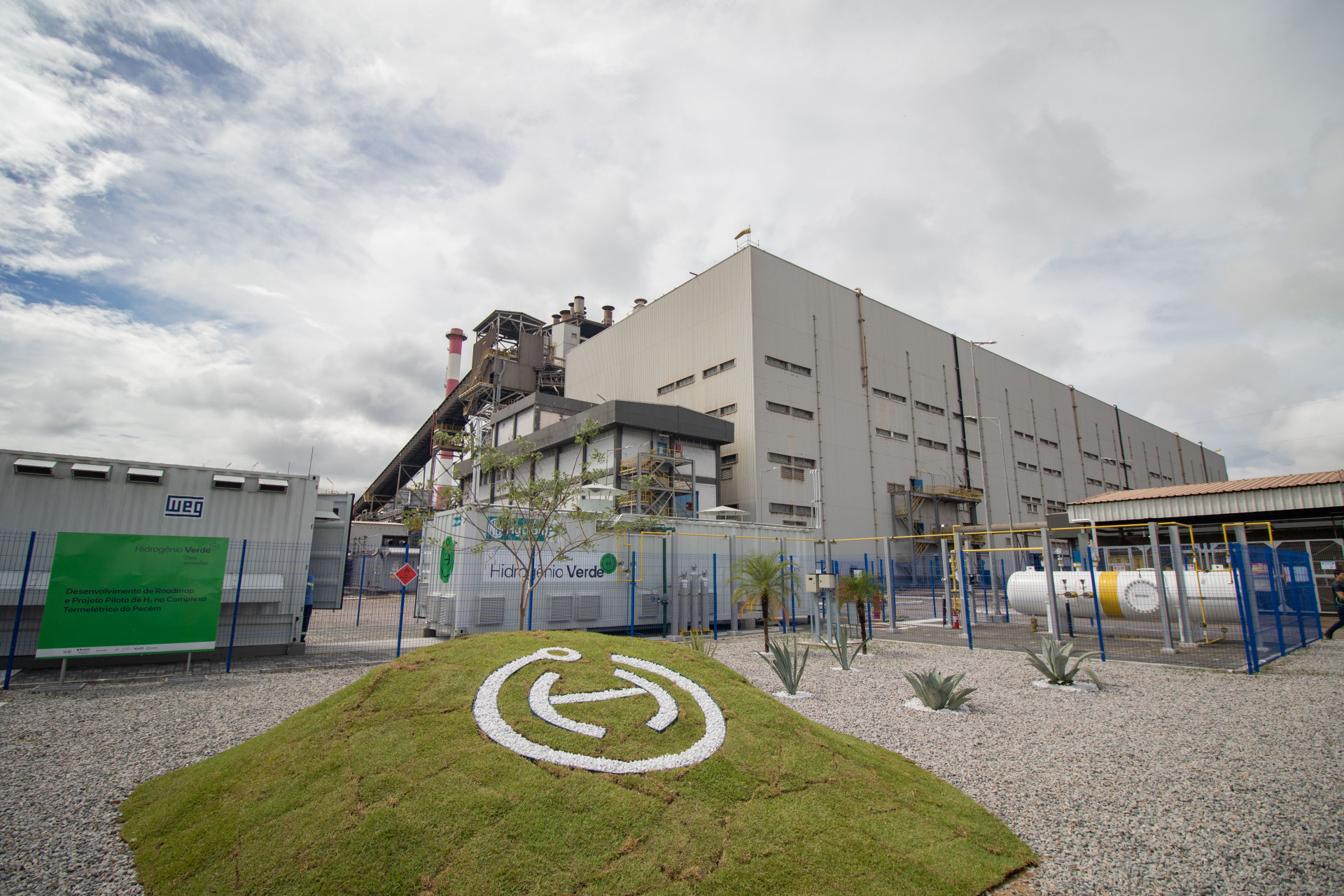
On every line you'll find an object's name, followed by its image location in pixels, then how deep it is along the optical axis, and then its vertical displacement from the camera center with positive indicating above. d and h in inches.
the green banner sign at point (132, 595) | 371.9 -22.0
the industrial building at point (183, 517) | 420.2 +31.6
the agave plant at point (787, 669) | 354.6 -62.5
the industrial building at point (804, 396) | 1454.2 +469.4
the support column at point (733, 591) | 647.9 -33.1
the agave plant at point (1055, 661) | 389.1 -63.1
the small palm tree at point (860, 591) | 558.6 -27.0
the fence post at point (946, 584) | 729.6 -27.3
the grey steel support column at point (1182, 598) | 500.4 -31.2
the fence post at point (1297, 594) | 532.1 -29.4
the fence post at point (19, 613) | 353.1 -30.2
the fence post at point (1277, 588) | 454.8 -20.6
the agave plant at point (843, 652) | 444.1 -64.8
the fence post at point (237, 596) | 428.1 -26.3
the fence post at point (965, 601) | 565.1 -36.1
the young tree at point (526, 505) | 455.2 +43.1
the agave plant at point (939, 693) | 324.2 -69.0
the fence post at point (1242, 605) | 415.5 -29.2
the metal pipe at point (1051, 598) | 492.7 -29.8
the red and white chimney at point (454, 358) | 2287.2 +760.0
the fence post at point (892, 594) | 702.5 -36.6
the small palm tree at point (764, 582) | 531.5 -17.9
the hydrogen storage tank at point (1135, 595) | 572.4 -32.1
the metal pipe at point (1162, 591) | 489.4 -23.8
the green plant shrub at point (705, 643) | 435.4 -74.1
